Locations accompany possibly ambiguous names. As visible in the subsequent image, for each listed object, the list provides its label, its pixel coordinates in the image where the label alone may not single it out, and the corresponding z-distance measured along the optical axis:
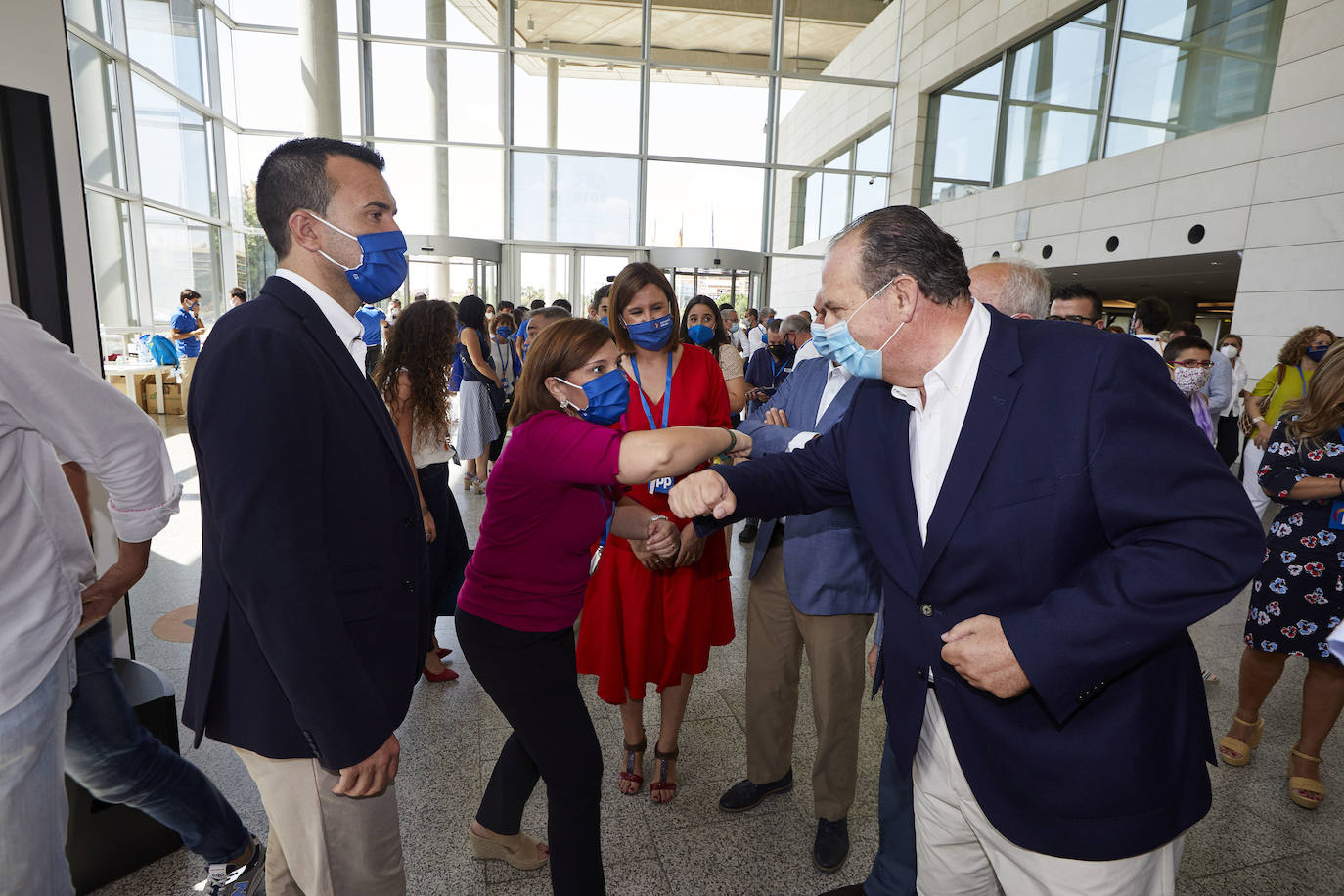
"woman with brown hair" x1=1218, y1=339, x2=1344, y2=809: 2.47
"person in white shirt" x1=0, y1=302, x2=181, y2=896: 1.18
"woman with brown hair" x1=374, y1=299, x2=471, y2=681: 3.20
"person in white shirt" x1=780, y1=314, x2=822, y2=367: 5.88
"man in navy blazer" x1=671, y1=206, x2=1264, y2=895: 1.04
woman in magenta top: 1.67
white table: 8.94
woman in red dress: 2.45
